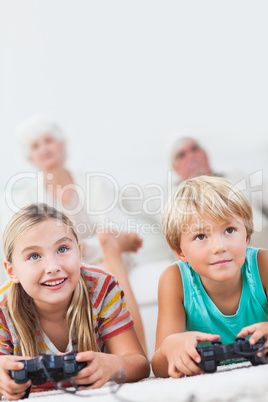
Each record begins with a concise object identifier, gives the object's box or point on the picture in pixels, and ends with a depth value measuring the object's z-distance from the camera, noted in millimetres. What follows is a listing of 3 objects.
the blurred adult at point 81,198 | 1991
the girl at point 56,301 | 1573
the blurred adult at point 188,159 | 2250
